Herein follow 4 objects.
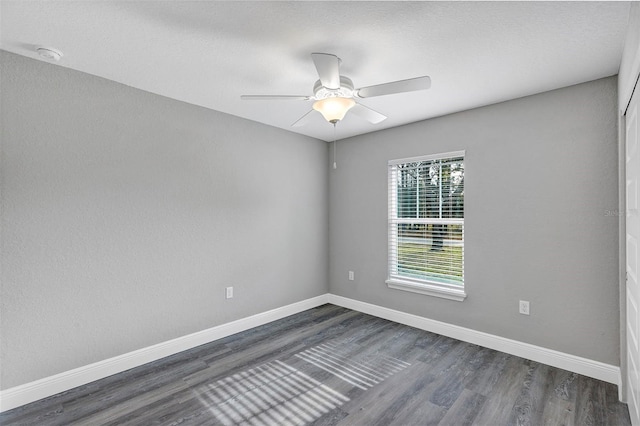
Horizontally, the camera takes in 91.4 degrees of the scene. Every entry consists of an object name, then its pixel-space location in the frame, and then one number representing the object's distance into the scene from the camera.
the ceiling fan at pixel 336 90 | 1.84
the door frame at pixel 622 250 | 2.18
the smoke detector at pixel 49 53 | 2.05
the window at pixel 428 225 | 3.36
